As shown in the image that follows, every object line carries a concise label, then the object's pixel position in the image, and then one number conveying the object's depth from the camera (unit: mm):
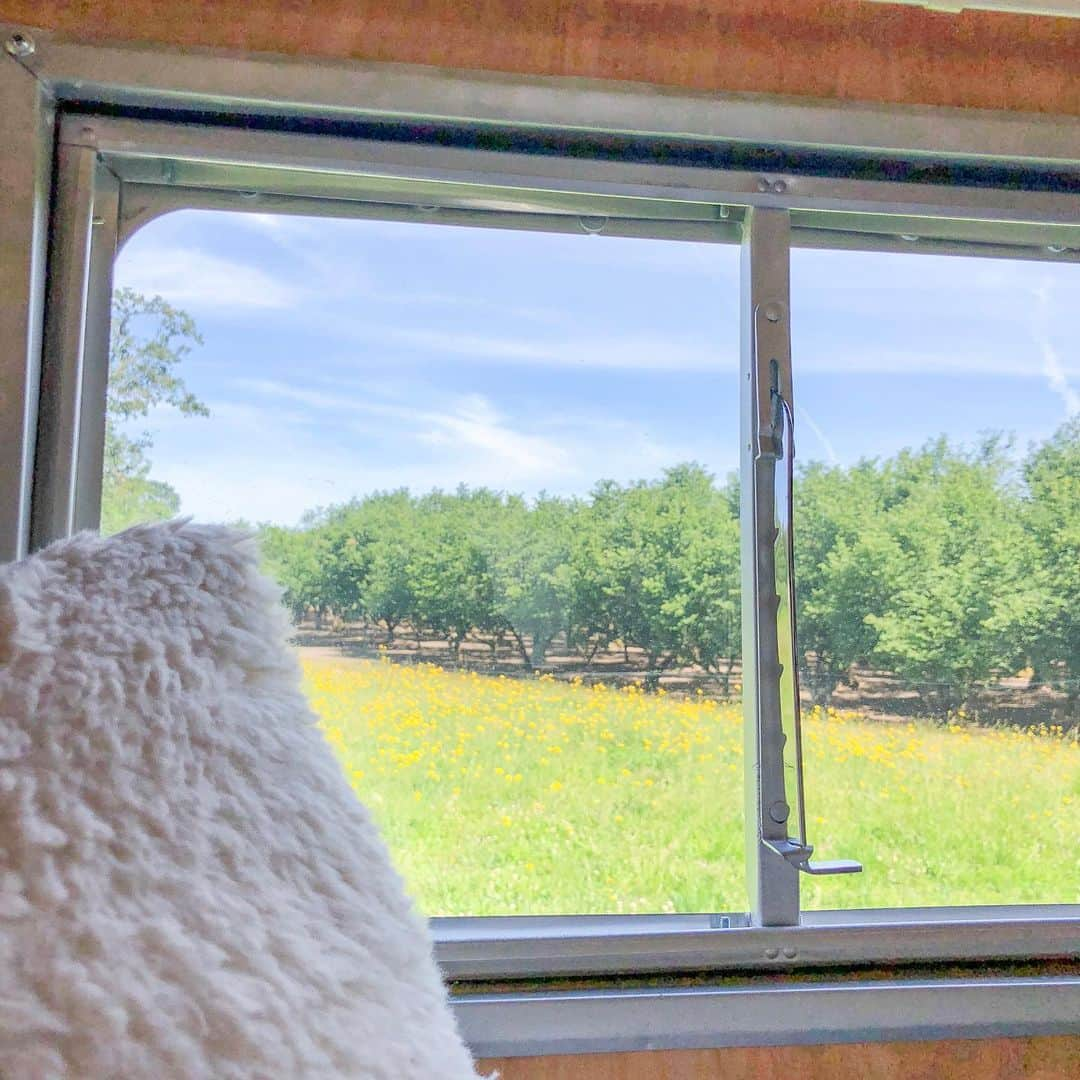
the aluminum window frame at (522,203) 1093
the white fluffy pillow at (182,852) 346
